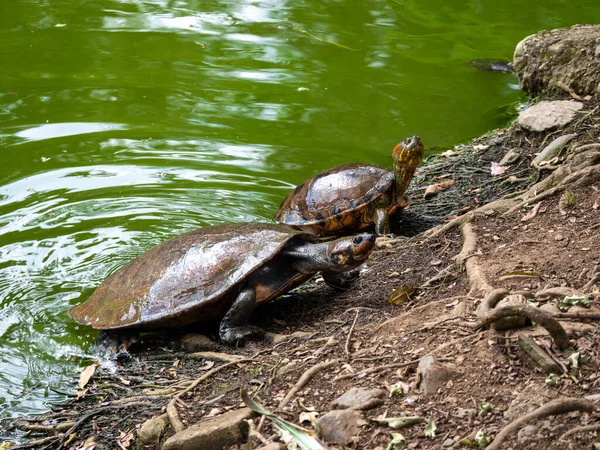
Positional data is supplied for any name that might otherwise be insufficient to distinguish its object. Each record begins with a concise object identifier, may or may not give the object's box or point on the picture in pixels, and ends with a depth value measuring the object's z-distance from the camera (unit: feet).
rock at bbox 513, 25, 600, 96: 27.73
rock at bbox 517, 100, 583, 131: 25.36
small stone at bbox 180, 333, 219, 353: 17.69
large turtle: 17.56
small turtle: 23.57
